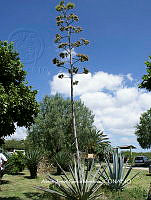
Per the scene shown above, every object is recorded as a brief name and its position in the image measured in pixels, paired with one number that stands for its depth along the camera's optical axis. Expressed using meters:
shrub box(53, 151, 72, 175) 19.58
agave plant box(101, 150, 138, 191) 9.57
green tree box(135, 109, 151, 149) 48.56
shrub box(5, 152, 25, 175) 17.97
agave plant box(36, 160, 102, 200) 6.27
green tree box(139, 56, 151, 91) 10.60
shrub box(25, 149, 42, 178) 16.53
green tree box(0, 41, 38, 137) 9.78
